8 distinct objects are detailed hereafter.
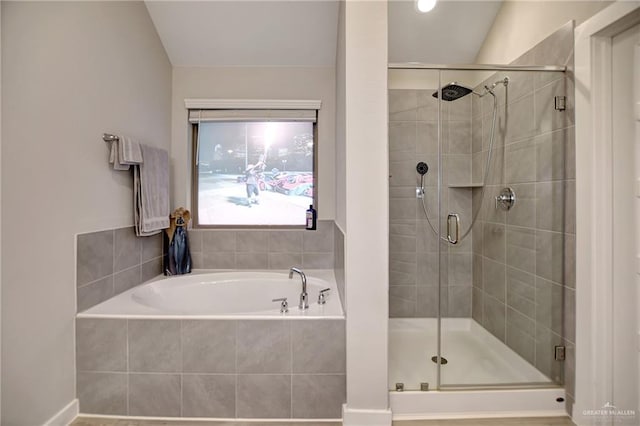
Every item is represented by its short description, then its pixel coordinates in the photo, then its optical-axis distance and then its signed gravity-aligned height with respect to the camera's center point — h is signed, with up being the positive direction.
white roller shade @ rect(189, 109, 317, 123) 2.70 +0.88
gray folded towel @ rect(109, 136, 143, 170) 1.93 +0.38
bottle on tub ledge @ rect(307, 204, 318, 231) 2.73 -0.07
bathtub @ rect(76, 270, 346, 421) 1.59 -0.82
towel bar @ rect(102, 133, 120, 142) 1.88 +0.47
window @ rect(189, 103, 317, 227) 2.84 +0.37
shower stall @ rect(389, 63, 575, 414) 1.66 -0.10
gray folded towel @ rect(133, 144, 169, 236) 2.15 +0.15
